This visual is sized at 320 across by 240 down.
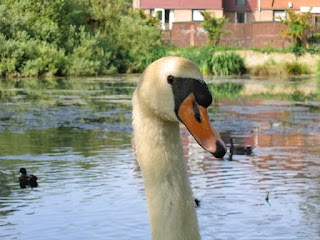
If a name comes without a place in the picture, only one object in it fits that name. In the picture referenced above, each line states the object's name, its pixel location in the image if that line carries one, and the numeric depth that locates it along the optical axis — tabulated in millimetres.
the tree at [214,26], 53688
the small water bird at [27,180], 13609
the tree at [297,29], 51250
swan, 3809
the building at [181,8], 69625
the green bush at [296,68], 47750
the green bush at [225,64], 47000
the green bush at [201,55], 47062
